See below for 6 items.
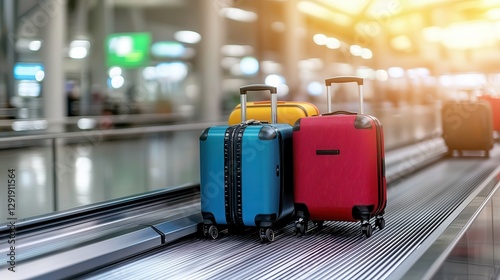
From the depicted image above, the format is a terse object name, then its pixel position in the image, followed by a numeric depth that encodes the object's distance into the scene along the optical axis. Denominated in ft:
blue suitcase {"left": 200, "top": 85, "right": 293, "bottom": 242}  12.33
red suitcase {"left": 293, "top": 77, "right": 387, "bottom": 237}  12.46
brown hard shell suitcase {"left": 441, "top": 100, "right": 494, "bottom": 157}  31.60
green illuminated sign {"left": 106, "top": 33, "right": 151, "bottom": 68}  53.62
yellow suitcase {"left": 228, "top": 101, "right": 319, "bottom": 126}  15.29
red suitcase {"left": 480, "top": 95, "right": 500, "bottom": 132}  39.70
